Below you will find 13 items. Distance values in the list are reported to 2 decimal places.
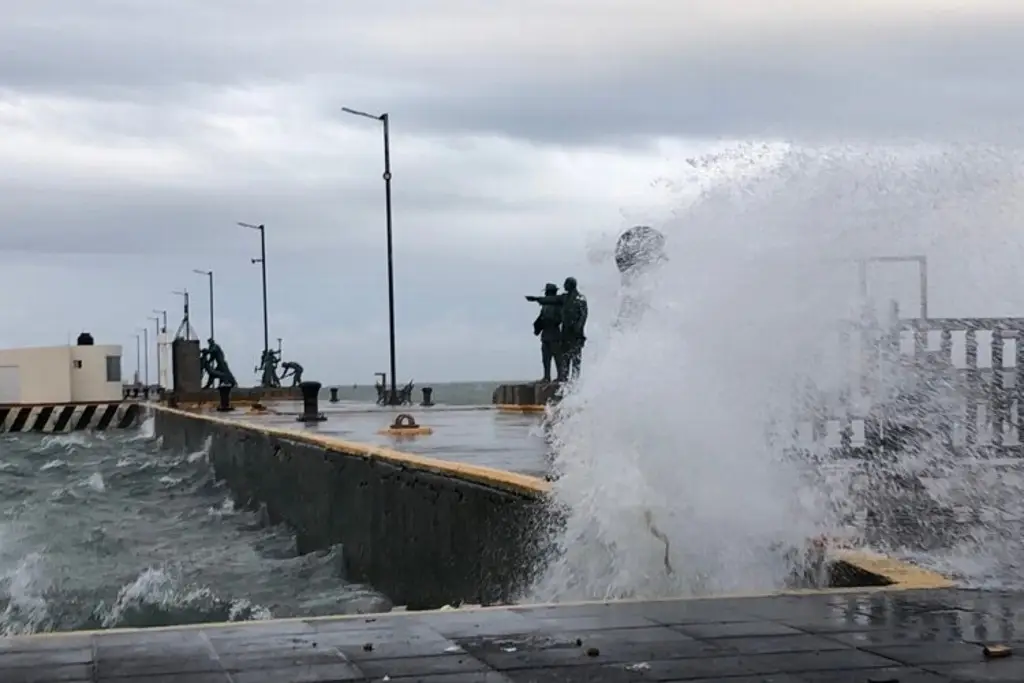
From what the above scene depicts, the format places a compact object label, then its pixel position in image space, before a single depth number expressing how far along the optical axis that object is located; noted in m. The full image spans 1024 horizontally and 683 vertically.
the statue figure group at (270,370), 57.81
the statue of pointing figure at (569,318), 22.05
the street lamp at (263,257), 60.91
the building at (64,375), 64.81
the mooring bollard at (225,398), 35.09
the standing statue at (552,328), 22.52
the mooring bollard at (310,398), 25.72
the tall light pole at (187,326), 55.54
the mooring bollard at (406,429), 18.38
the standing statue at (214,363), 51.22
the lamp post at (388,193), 36.34
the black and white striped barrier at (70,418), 57.53
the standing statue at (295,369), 60.22
